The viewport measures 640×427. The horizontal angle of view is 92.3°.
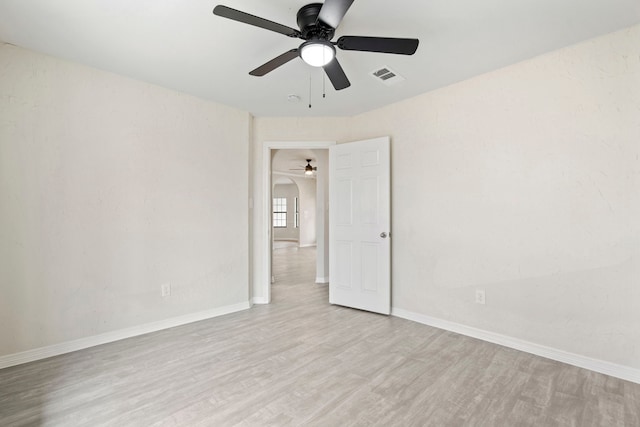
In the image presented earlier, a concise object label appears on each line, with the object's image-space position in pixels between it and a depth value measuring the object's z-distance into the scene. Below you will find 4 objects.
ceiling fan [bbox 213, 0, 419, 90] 1.67
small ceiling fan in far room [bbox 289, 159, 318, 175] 8.40
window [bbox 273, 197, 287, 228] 13.03
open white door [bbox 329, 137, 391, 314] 3.71
